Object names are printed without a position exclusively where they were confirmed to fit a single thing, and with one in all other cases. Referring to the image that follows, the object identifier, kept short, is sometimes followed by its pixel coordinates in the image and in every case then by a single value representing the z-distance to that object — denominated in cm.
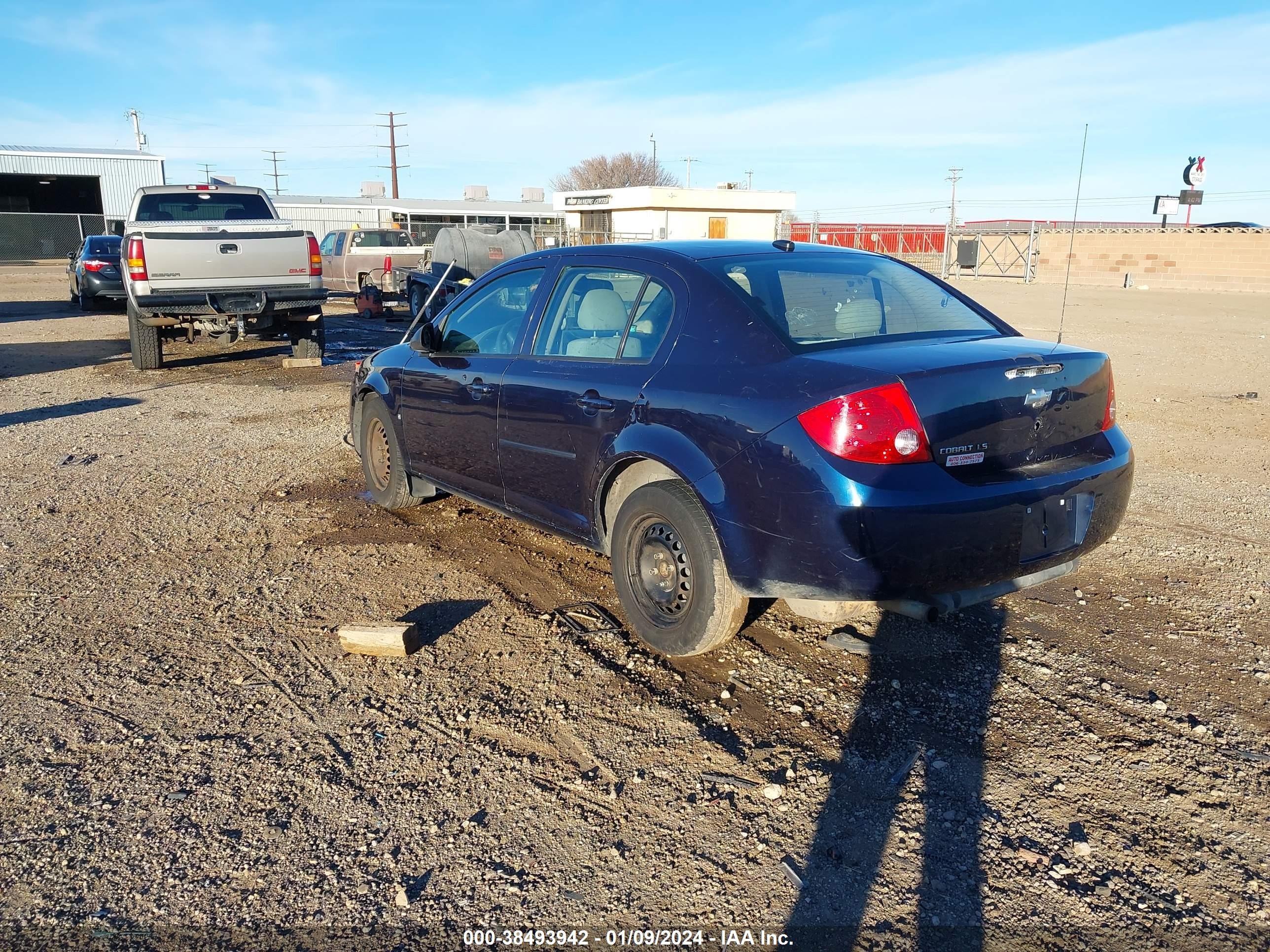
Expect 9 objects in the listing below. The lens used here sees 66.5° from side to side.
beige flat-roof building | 4700
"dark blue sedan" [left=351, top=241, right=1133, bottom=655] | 329
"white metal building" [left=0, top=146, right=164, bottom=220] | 4584
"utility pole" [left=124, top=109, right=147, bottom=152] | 6156
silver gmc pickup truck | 1105
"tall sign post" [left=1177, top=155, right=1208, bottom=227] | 4606
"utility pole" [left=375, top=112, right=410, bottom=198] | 7212
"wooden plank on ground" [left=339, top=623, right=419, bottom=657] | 410
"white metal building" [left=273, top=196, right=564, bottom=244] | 5109
